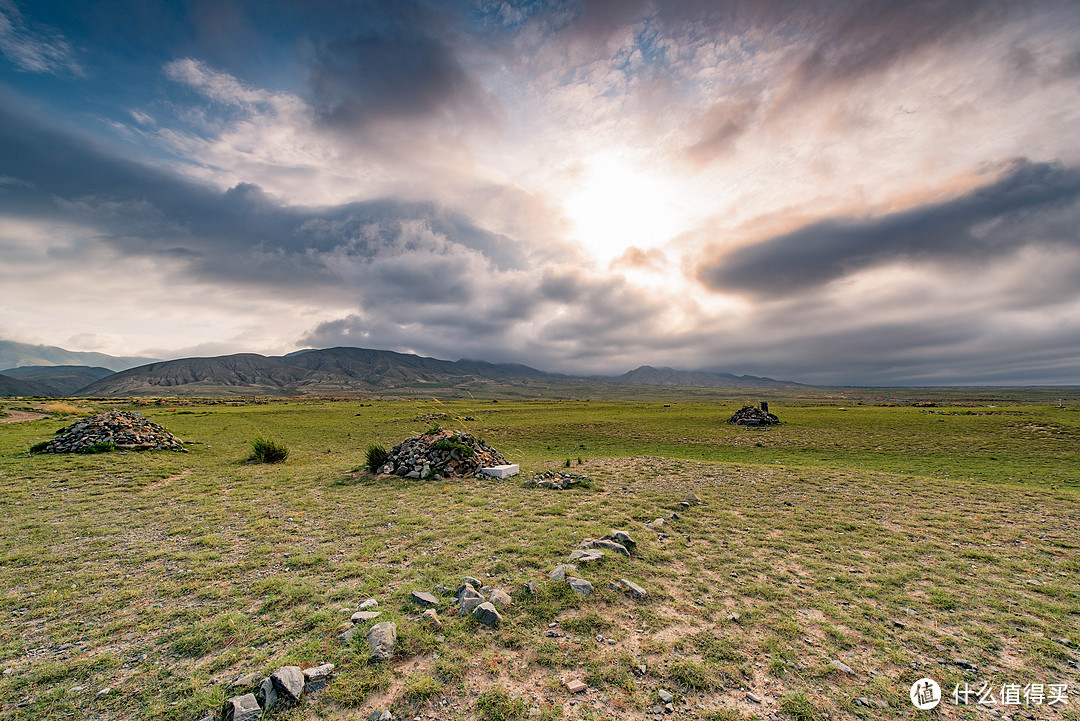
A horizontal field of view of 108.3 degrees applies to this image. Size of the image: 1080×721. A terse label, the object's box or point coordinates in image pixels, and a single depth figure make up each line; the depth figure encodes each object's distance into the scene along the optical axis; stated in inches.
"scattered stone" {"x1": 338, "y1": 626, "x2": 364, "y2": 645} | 221.1
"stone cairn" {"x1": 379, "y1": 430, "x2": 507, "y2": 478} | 722.8
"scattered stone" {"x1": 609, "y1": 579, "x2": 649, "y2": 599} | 279.7
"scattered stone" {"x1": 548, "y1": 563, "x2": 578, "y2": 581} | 297.7
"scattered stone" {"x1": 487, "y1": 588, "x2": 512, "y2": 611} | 263.9
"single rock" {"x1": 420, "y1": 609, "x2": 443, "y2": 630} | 237.3
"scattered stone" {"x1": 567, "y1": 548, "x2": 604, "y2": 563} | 323.9
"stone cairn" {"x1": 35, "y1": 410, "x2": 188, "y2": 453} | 858.1
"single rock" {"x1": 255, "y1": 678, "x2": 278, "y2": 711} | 174.4
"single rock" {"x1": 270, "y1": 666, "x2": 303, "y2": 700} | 178.2
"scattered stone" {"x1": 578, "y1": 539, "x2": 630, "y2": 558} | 352.6
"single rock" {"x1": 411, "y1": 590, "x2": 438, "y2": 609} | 265.3
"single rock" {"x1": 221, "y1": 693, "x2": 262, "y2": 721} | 167.6
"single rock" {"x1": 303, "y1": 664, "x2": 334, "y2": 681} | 190.7
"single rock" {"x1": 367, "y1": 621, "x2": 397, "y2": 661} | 208.4
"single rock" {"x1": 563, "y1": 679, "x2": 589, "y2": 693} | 190.1
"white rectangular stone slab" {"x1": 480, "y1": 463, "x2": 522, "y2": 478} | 705.7
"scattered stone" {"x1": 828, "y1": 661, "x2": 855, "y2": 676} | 204.2
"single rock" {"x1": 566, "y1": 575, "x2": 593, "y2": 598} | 280.7
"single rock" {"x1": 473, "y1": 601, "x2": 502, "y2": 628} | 245.3
